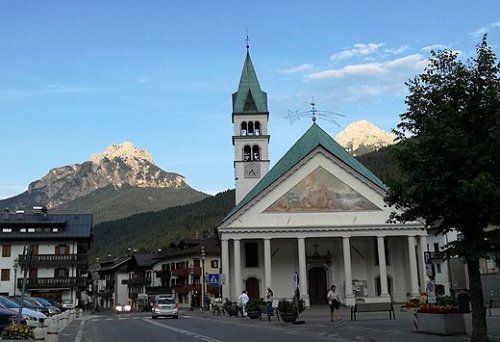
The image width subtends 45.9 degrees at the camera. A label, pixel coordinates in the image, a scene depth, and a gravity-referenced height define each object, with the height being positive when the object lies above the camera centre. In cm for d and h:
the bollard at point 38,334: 1533 -96
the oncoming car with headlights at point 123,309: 8369 -211
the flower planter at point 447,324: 1852 -117
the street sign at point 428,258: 2188 +106
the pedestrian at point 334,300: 2889 -54
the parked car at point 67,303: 5820 -84
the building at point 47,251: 6806 +525
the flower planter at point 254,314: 3494 -134
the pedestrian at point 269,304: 3225 -72
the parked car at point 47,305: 3547 -57
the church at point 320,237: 4834 +428
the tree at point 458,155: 1542 +344
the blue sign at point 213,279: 4300 +93
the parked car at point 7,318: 1983 -69
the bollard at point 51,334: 1602 -101
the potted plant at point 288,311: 2872 -100
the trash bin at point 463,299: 2497 -56
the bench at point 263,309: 3431 -105
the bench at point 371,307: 3024 -97
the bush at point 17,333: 1539 -94
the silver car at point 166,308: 4222 -106
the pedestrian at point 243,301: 3800 -62
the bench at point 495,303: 3251 -102
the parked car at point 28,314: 2375 -73
